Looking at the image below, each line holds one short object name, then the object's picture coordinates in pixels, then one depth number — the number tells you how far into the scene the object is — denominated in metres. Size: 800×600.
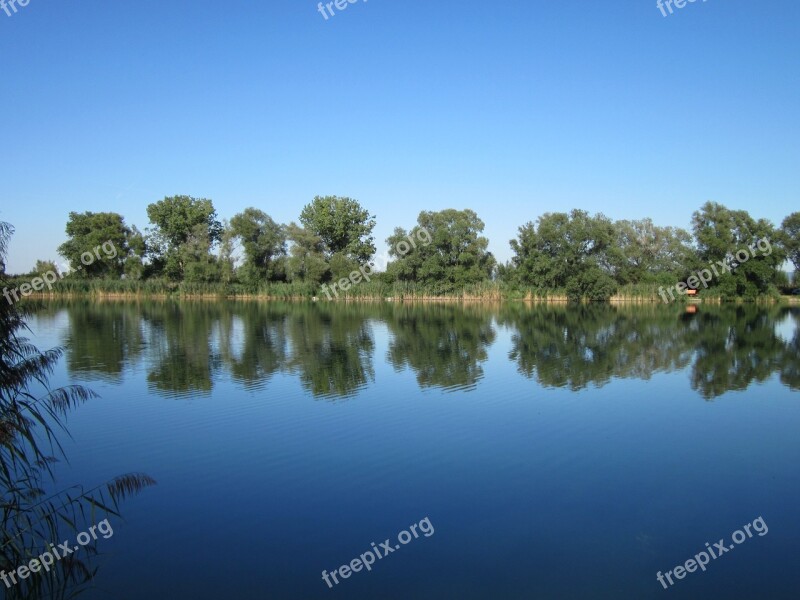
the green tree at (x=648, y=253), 66.25
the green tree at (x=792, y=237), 68.00
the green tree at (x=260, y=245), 67.81
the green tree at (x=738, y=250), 61.03
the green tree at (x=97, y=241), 70.06
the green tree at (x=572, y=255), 61.31
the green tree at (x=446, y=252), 64.88
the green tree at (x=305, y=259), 67.13
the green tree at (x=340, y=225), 71.38
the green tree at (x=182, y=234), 69.38
